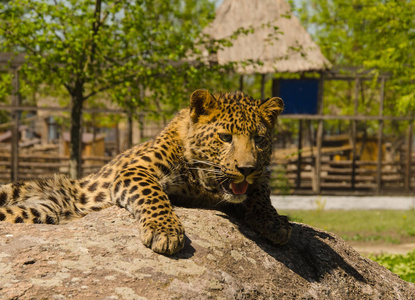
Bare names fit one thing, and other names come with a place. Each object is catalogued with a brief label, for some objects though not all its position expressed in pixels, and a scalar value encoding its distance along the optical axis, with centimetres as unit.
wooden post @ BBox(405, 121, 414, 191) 1970
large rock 327
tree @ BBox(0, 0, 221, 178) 1127
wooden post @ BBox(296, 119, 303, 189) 2019
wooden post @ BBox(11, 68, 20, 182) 1670
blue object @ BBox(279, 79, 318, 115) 2038
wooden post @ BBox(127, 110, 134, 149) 1688
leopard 408
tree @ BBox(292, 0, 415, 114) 1408
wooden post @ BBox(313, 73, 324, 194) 1938
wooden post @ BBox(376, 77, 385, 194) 1928
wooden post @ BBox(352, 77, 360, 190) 1998
